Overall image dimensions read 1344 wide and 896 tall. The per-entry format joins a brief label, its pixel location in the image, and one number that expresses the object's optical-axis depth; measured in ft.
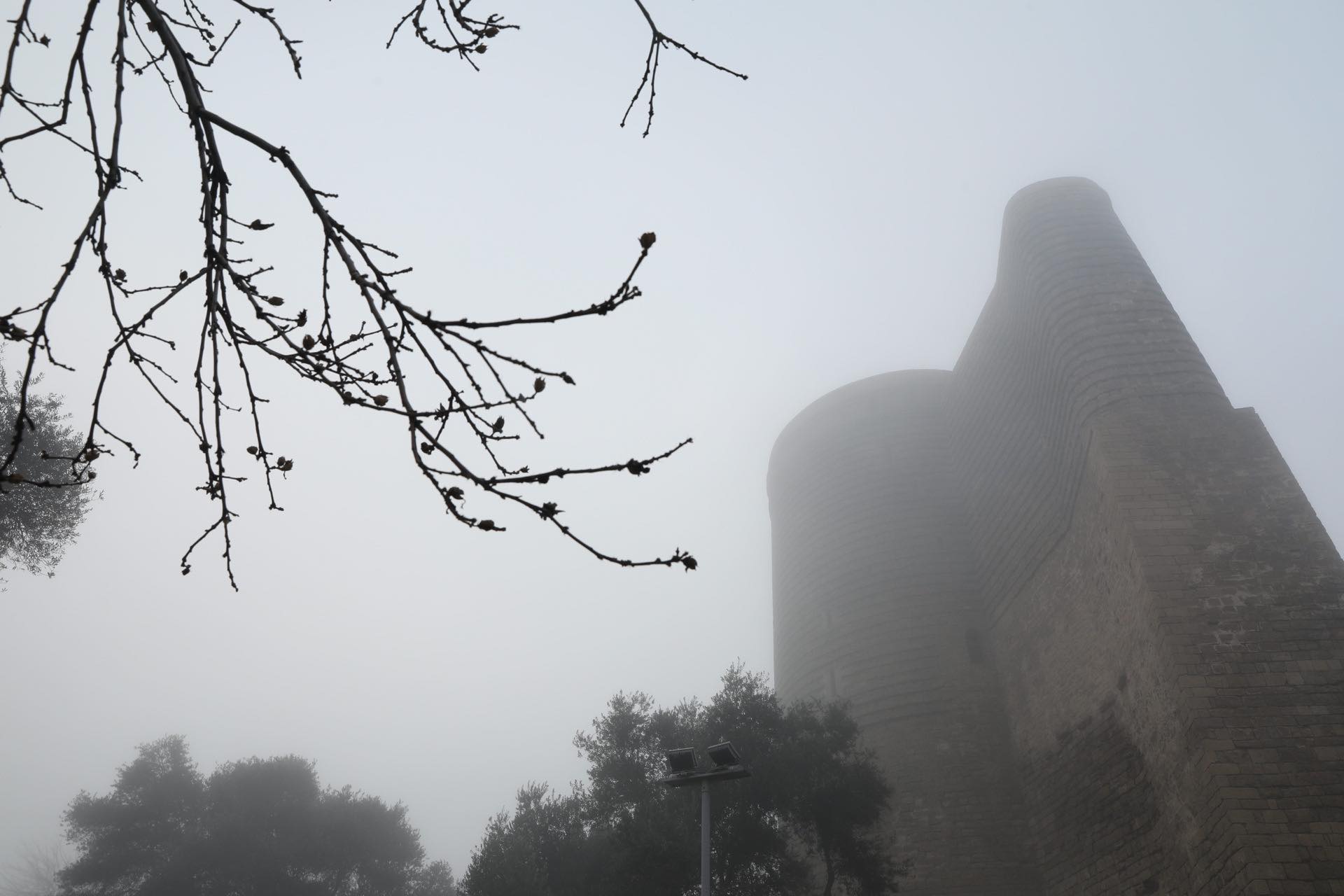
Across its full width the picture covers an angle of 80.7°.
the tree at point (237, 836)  79.87
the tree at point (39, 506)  45.42
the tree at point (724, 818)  43.45
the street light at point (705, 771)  29.94
